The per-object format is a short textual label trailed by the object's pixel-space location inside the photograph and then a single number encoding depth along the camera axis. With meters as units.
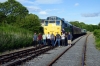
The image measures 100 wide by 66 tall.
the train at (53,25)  17.67
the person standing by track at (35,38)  16.90
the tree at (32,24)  22.89
